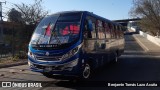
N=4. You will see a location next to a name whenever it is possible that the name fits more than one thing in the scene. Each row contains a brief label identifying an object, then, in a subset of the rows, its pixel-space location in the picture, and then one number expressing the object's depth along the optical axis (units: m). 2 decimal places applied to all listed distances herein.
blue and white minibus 4.13
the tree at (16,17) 10.82
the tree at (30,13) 11.19
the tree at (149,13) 25.73
